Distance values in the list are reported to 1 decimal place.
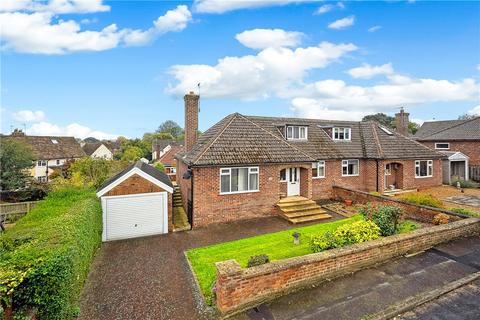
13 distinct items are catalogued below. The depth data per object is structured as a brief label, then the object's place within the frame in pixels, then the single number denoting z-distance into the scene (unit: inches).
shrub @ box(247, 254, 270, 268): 260.9
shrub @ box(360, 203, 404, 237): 345.1
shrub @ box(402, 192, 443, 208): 535.2
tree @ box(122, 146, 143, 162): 2184.4
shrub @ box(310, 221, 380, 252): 301.1
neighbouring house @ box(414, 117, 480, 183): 951.3
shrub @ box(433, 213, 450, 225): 417.7
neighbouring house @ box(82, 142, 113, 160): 2523.9
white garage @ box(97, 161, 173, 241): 442.6
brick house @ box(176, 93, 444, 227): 518.9
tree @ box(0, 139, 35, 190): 899.4
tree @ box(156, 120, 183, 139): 4856.8
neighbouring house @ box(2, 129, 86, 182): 1492.4
